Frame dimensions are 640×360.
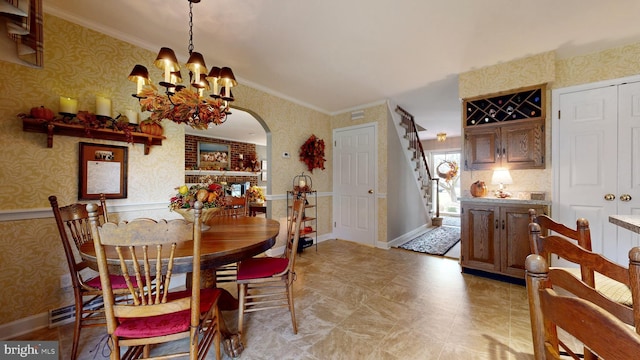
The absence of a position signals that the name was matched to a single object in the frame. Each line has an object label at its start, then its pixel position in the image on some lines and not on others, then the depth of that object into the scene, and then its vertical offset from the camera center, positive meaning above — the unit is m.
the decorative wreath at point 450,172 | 7.34 +0.20
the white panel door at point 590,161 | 2.47 +0.19
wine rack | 2.73 +0.90
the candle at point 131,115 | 2.26 +0.62
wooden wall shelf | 1.84 +0.41
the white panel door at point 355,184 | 4.30 -0.10
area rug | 3.93 -1.19
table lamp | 2.85 -0.02
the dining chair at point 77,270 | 1.52 -0.62
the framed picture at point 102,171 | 2.07 +0.07
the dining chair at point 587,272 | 1.16 -0.46
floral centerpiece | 1.70 -0.15
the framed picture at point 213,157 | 7.25 +0.72
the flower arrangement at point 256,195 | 6.39 -0.45
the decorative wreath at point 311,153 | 4.23 +0.48
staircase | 4.71 +0.50
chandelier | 1.67 +0.63
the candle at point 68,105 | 1.92 +0.61
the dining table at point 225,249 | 1.20 -0.41
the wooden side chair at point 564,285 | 0.53 -0.31
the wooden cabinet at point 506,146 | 2.71 +0.40
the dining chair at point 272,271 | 1.73 -0.71
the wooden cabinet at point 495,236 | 2.58 -0.68
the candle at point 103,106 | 2.08 +0.66
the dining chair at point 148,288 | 1.00 -0.52
